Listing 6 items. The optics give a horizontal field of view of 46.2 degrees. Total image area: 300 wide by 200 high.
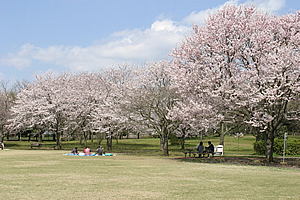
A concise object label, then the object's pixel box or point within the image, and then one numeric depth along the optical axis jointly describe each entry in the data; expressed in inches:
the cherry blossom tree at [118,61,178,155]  1365.4
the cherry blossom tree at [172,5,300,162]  914.1
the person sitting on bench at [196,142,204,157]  1183.6
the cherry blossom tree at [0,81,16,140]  2166.6
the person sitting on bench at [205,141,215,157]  1211.7
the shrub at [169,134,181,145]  2351.1
